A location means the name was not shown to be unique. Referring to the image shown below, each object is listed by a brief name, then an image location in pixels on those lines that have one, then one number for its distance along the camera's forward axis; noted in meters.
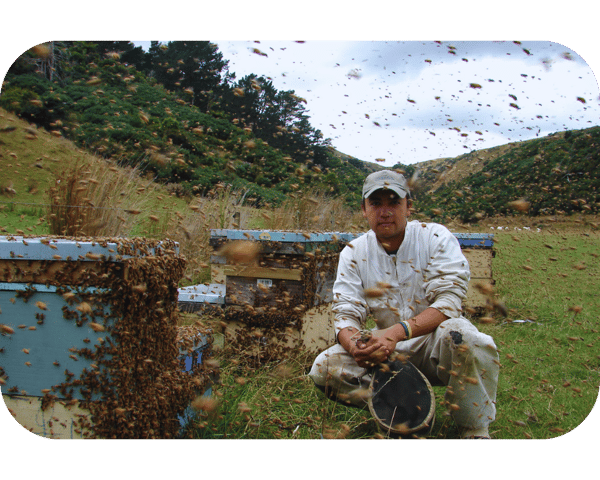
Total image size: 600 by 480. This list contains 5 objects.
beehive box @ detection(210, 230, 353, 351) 3.73
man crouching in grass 2.63
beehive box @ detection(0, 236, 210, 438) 2.12
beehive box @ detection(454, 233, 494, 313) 5.79
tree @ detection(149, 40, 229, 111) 12.05
